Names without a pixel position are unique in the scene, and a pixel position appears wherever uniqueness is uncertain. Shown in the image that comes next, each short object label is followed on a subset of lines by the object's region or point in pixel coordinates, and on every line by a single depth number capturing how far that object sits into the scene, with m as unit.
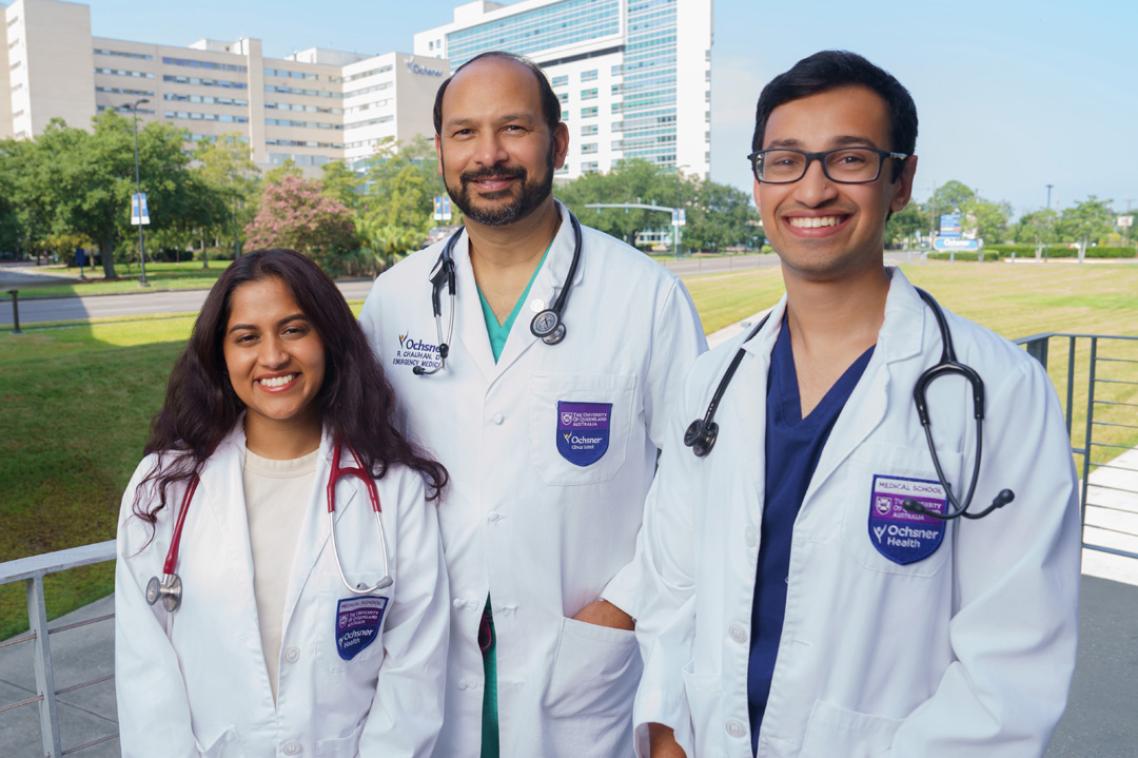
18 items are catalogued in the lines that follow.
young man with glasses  1.27
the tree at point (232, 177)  40.34
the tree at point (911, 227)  68.68
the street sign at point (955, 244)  62.04
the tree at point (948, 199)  79.06
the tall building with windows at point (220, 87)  70.69
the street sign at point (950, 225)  68.26
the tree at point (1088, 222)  56.53
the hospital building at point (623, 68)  90.38
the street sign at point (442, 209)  34.94
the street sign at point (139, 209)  28.53
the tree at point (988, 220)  71.25
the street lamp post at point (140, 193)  28.51
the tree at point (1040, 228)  59.97
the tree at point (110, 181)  31.53
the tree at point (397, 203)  33.38
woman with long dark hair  1.70
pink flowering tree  31.36
